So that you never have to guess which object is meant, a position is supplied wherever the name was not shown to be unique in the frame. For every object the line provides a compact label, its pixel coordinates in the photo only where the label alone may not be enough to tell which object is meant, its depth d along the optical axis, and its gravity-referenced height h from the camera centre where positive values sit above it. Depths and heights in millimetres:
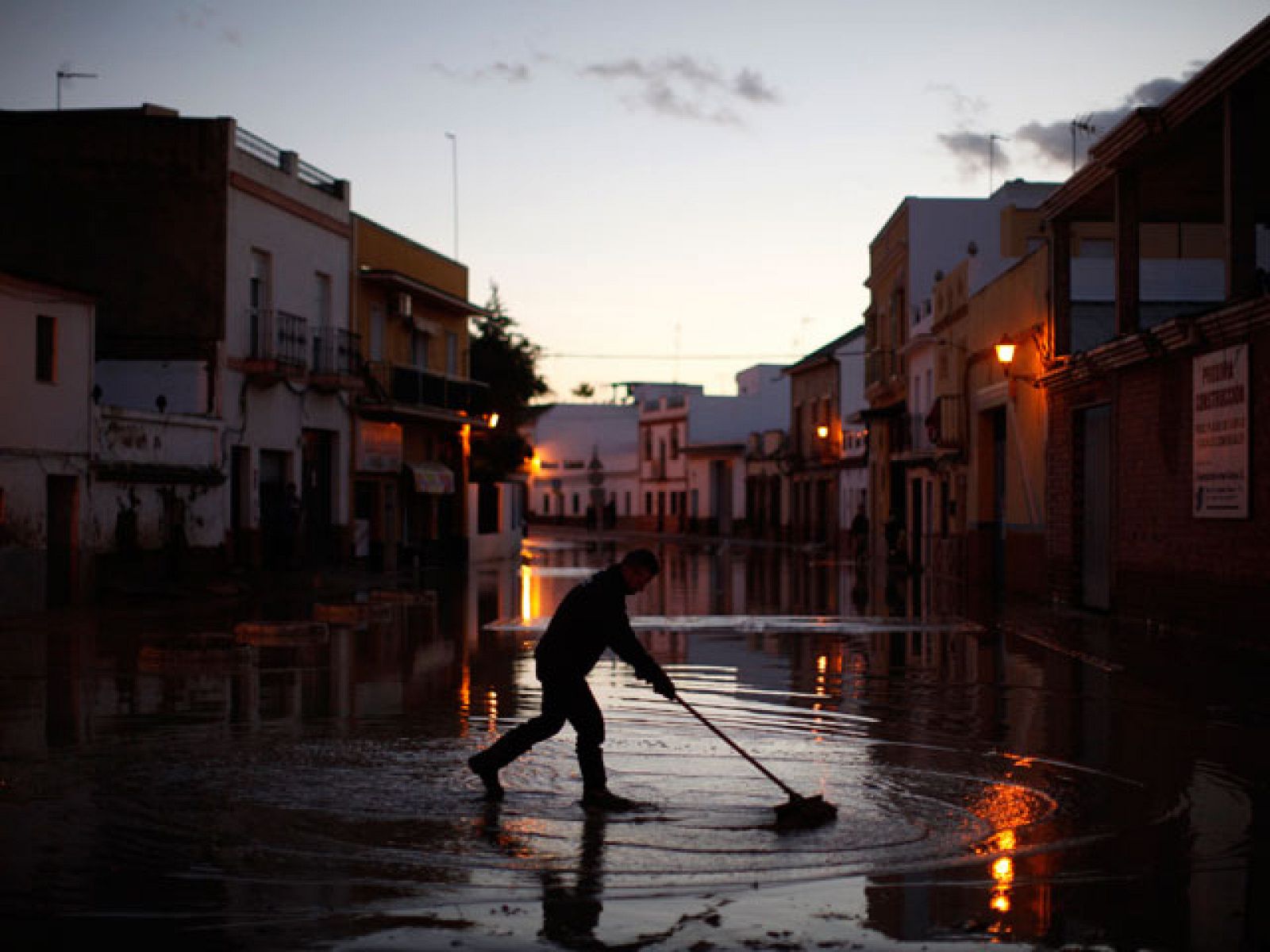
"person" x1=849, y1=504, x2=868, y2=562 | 44531 +36
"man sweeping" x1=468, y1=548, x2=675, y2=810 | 8672 -675
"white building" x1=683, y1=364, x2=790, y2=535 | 87750 +5675
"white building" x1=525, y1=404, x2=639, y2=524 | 102188 +4974
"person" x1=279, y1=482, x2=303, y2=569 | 32281 +94
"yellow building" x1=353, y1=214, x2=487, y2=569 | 38125 +3220
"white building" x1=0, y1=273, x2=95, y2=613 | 22250 +1224
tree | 58875 +5838
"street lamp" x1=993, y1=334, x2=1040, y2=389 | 27203 +3077
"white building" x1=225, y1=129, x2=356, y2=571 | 30797 +3702
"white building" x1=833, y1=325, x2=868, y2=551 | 59375 +3796
